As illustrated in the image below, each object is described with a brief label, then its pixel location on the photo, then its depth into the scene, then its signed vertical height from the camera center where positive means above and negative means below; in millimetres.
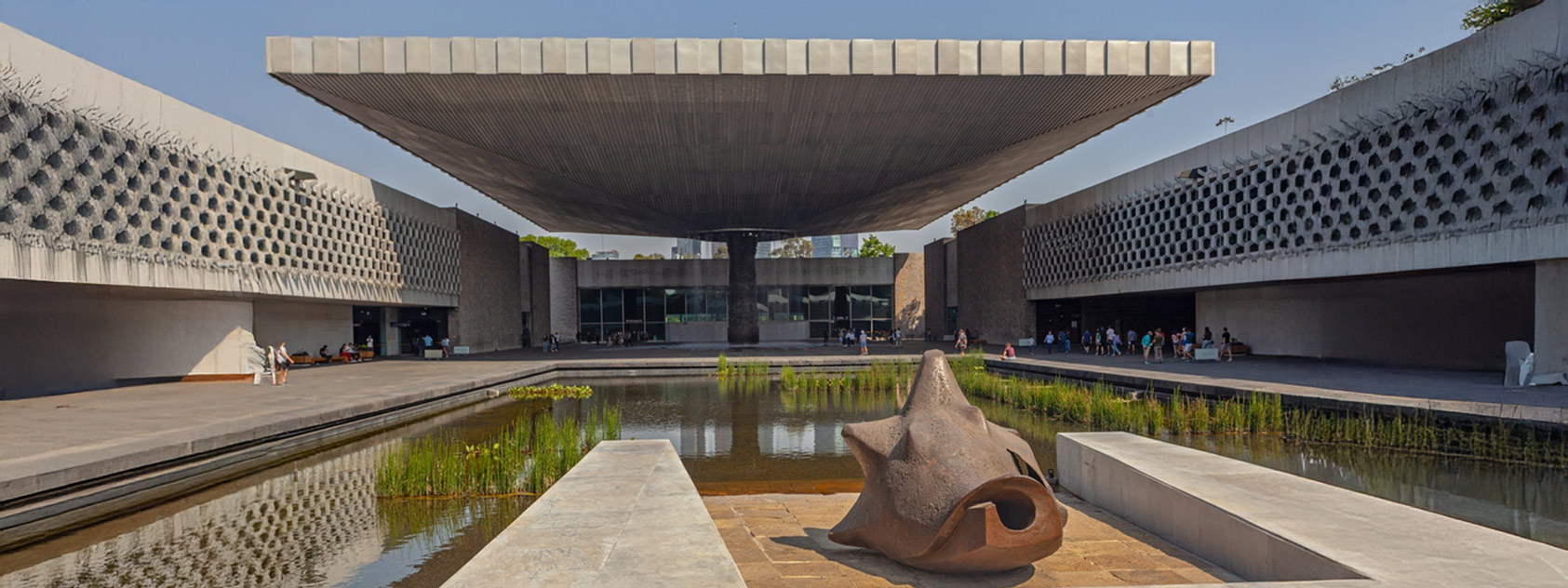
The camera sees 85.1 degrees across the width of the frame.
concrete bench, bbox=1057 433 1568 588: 3361 -1191
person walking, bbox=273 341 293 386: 18203 -1463
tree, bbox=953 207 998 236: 75625 +6493
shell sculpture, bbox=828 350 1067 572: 4168 -1031
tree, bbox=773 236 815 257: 106375 +5774
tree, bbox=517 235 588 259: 91375 +5372
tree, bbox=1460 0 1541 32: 25512 +9494
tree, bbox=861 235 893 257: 86312 +4433
